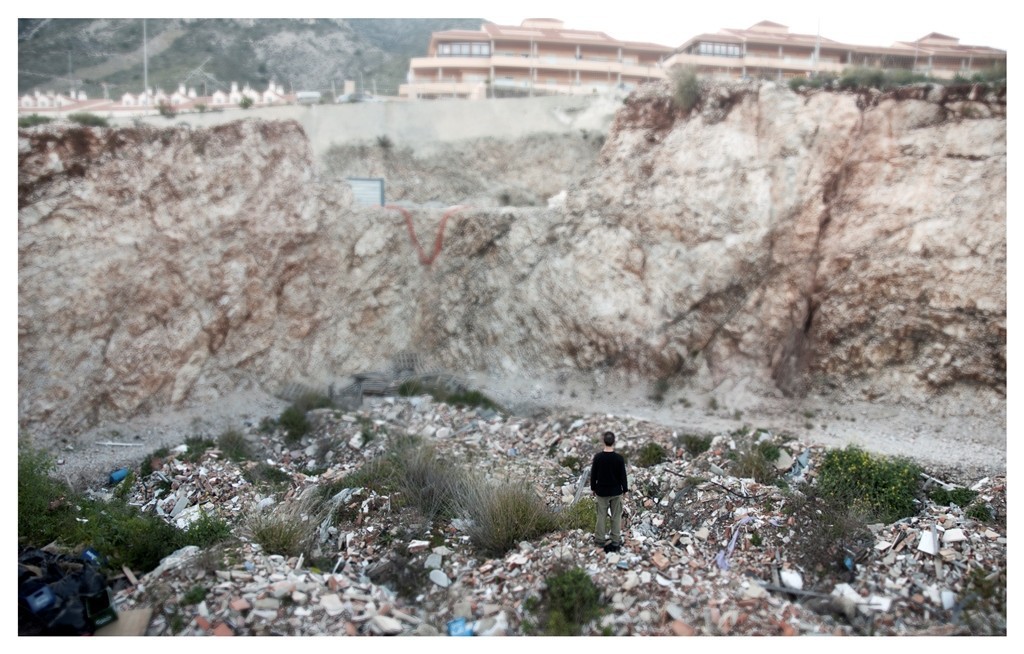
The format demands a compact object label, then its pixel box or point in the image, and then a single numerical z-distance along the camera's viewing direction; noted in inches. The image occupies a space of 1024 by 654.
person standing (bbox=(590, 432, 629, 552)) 258.2
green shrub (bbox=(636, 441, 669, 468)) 379.9
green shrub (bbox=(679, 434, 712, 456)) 394.9
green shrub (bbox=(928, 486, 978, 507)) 314.8
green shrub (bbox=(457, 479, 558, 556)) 277.3
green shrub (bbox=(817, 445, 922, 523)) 309.6
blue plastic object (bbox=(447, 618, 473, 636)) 229.8
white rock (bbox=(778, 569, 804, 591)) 251.9
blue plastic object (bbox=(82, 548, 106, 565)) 251.9
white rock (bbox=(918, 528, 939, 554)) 261.0
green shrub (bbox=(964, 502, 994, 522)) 289.9
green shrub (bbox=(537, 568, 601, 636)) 223.8
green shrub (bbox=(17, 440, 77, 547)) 281.9
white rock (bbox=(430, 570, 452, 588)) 258.4
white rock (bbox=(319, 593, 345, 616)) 233.9
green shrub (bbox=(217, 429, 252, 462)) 403.5
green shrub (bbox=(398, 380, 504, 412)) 496.9
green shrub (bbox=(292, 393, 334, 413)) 486.0
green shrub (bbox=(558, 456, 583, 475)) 378.6
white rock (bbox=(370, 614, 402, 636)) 228.4
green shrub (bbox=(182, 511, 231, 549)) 281.6
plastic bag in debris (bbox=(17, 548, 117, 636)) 218.1
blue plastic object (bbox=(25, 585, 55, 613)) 217.2
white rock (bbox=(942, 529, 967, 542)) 265.9
